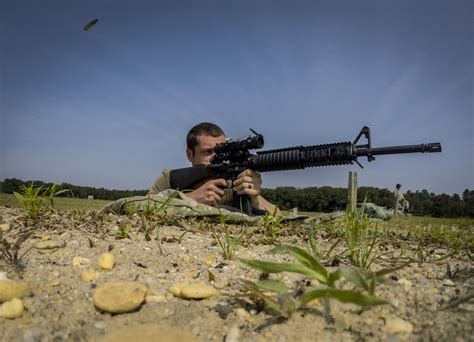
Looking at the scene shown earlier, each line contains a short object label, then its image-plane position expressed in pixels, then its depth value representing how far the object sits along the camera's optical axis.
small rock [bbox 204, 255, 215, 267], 0.39
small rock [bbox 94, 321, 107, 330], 0.24
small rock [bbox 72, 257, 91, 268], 0.35
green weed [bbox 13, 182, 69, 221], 0.55
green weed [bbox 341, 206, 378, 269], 0.40
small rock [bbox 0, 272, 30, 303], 0.26
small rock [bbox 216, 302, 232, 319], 0.26
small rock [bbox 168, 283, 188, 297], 0.29
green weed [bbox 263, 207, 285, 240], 0.55
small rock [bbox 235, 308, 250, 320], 0.25
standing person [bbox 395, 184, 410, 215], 12.93
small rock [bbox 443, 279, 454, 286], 0.31
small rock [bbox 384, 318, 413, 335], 0.22
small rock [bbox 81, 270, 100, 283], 0.32
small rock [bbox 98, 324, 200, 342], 0.22
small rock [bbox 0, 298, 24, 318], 0.25
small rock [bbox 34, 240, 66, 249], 0.38
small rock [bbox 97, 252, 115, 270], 0.35
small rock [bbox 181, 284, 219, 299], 0.28
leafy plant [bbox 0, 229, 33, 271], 0.33
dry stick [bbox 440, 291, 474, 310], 0.23
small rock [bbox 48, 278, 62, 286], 0.30
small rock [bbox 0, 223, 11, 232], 0.48
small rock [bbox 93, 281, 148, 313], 0.26
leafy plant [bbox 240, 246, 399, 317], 0.23
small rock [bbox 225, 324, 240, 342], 0.22
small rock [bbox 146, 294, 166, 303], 0.28
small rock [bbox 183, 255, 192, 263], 0.39
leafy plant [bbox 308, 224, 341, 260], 0.41
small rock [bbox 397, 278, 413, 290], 0.30
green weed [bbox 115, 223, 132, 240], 0.46
